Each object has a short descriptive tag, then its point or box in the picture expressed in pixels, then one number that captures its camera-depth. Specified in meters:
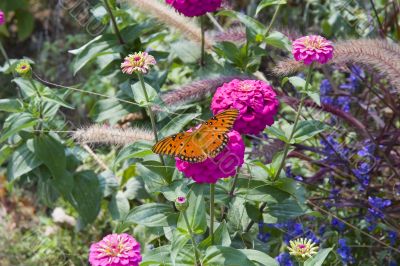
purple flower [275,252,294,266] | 1.51
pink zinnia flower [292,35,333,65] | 1.32
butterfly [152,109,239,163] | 1.23
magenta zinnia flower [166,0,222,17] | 1.46
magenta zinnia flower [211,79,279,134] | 1.30
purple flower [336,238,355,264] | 1.50
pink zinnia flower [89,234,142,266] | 1.22
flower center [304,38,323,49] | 1.32
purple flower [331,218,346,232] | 1.55
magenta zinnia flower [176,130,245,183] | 1.25
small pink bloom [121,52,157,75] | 1.32
